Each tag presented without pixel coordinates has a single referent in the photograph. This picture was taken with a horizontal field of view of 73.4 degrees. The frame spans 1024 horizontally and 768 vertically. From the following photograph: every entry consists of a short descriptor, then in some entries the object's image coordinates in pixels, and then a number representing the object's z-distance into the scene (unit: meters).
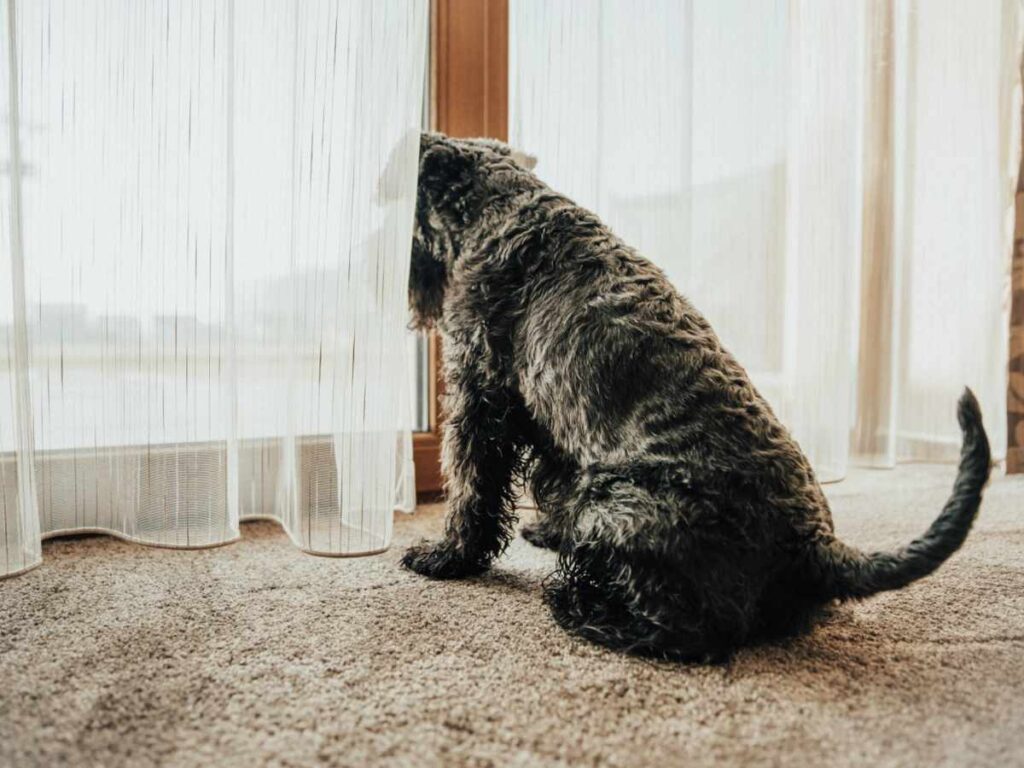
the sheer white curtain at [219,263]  1.43
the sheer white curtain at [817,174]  2.06
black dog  1.07
